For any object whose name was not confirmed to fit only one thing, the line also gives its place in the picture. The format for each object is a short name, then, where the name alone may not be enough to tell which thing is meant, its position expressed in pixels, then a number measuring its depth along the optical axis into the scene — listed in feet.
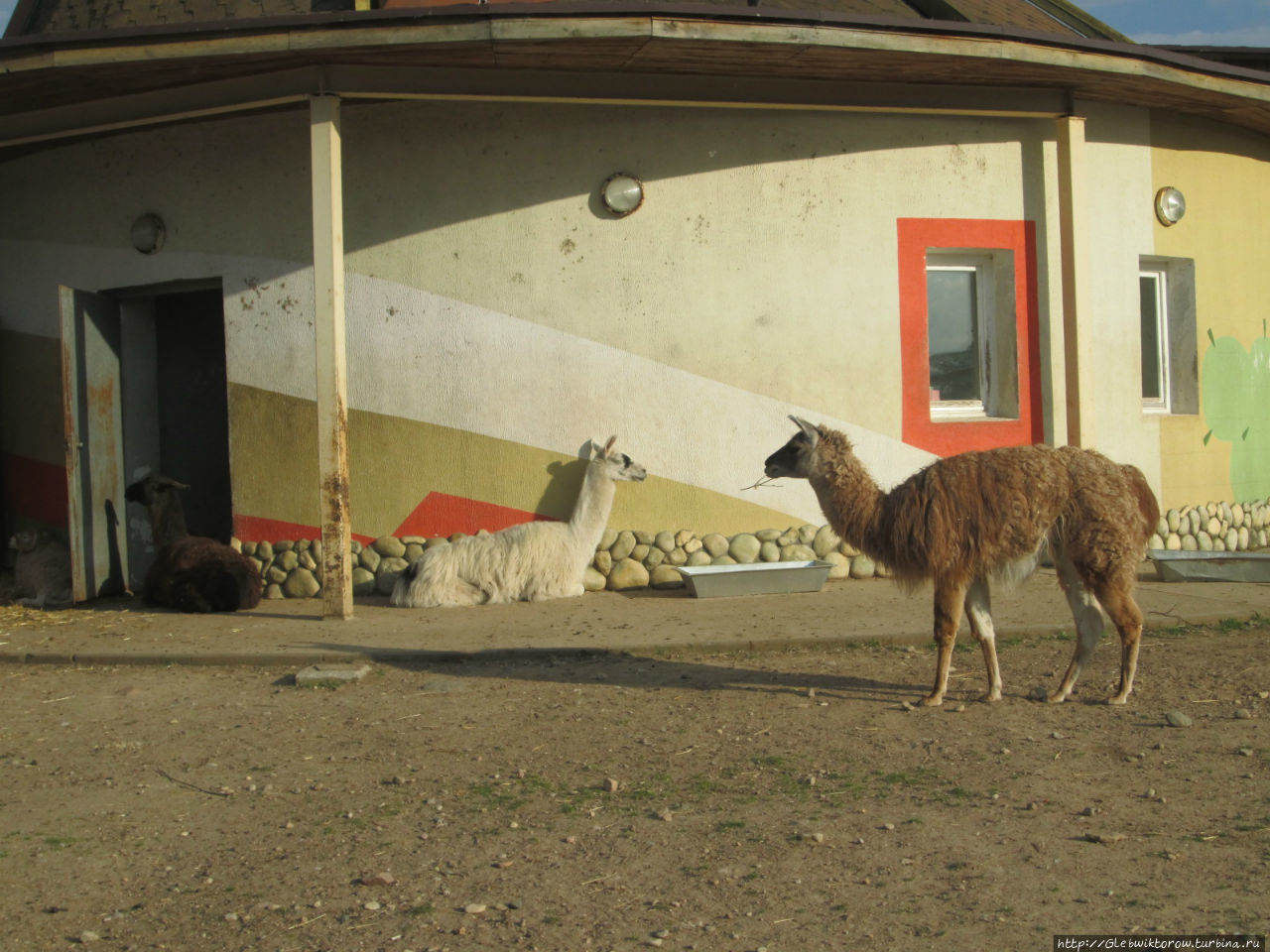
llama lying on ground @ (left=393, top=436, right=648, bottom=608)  28.30
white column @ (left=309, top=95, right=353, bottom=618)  25.21
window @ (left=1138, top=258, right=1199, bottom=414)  34.60
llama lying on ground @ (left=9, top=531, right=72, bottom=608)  30.50
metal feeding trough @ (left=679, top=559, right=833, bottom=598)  28.27
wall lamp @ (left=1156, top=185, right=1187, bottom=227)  33.30
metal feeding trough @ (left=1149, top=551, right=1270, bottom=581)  29.04
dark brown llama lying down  27.91
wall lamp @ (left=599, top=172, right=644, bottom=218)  30.04
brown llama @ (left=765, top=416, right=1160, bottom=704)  17.76
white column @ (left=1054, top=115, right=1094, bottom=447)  31.17
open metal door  29.66
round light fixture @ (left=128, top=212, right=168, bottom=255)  31.71
